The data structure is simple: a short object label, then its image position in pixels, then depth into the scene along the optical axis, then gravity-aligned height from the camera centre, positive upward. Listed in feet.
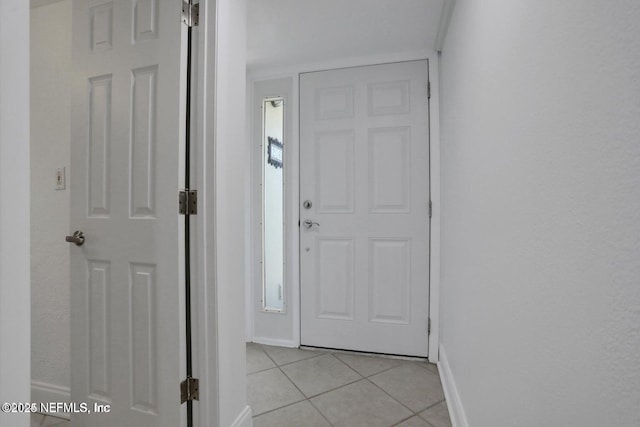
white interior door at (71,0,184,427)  4.06 +0.03
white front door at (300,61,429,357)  7.30 +0.18
